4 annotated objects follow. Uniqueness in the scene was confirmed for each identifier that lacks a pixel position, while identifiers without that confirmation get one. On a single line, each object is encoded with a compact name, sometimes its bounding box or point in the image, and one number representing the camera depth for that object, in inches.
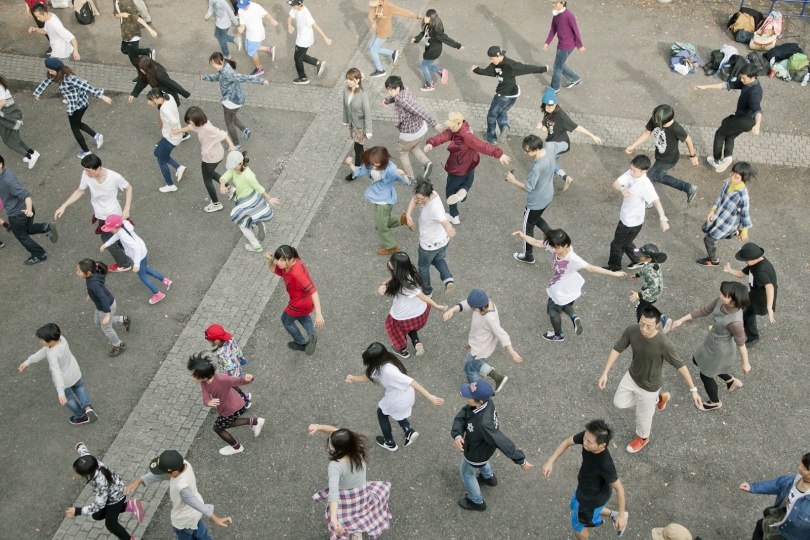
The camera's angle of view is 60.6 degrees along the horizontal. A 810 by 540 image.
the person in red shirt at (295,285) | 295.3
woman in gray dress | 272.4
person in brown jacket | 478.3
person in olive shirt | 264.1
